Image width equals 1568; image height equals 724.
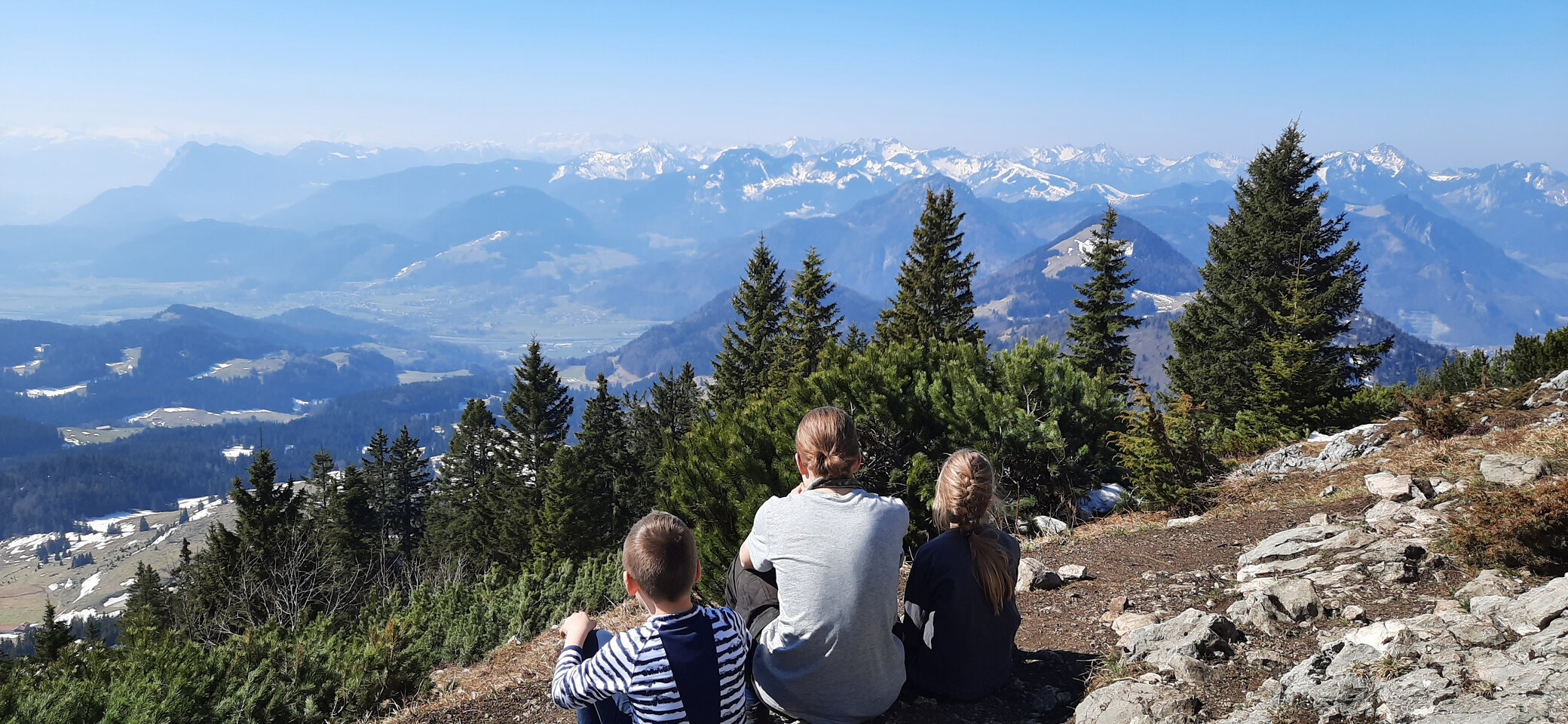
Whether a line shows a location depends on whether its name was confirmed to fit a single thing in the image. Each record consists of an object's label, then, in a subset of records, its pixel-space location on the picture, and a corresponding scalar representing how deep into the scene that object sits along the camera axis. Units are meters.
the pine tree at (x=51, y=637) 23.75
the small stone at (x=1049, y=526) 9.66
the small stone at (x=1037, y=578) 6.46
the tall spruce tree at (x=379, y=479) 47.25
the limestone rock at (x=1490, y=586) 4.51
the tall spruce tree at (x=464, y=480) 42.41
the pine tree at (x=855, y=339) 38.30
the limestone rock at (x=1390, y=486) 6.75
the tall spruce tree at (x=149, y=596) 35.34
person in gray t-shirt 3.69
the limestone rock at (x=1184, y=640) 4.29
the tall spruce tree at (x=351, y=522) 39.75
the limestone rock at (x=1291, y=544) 6.02
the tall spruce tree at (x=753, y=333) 39.25
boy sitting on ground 3.10
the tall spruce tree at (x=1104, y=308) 31.83
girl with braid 3.93
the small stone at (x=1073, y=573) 6.60
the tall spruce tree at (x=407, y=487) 48.97
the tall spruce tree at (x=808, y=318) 36.31
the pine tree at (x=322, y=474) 45.16
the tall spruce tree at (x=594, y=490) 32.47
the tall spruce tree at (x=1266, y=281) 24.22
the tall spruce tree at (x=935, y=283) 34.38
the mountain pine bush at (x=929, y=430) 10.07
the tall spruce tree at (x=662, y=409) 42.91
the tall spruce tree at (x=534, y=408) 44.81
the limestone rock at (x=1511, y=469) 6.32
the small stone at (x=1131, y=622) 5.08
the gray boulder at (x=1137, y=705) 3.70
